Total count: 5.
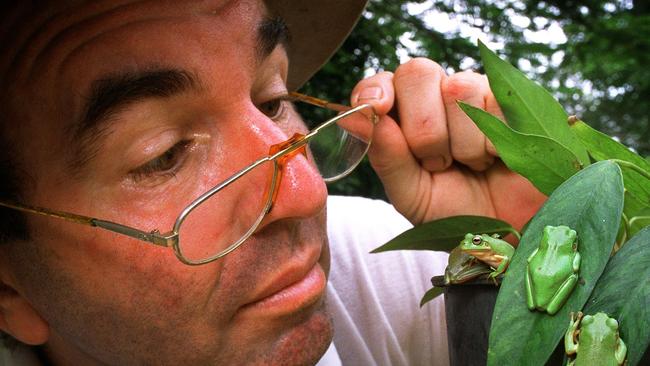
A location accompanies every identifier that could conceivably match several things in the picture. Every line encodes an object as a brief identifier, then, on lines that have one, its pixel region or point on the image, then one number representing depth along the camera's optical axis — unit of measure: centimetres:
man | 38
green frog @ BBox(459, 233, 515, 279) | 33
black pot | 32
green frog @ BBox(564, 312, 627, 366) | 28
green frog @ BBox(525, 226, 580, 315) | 29
